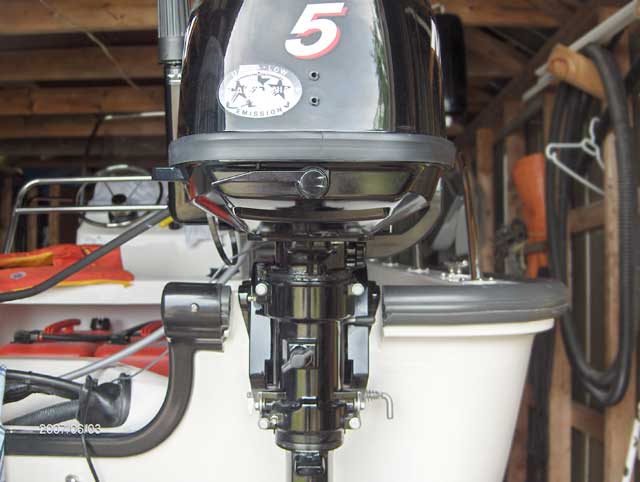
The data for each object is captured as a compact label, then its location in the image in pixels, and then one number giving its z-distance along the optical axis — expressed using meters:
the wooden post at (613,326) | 2.04
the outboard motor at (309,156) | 0.79
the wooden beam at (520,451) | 3.29
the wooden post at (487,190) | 4.29
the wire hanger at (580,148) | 2.20
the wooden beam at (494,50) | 3.60
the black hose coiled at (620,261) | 1.84
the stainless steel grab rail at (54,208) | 1.95
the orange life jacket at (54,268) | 1.56
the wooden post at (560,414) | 2.67
